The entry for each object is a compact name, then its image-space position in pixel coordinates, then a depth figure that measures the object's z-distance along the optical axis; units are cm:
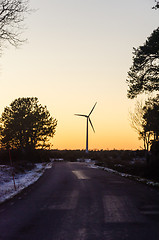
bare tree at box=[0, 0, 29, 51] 1884
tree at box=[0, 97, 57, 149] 6241
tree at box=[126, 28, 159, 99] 2417
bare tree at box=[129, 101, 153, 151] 5066
